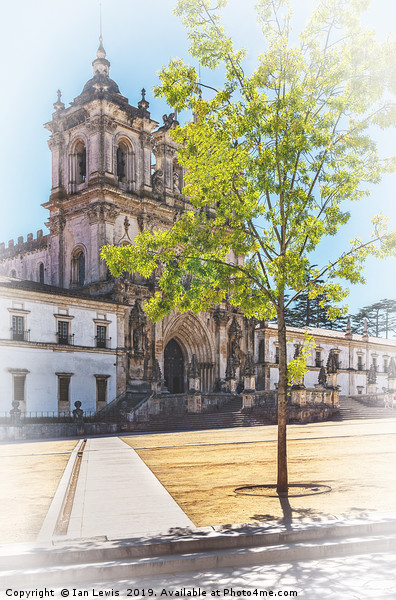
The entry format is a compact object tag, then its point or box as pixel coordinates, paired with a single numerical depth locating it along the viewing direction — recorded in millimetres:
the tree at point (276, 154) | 11672
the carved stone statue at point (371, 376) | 65312
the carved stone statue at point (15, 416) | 30688
